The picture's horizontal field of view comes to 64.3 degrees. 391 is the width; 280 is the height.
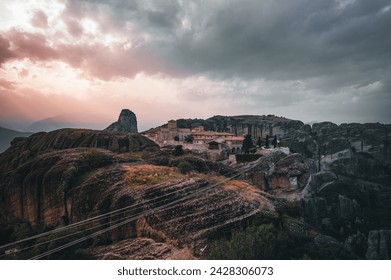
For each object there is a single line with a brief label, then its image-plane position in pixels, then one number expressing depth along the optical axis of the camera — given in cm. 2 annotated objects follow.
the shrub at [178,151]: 4920
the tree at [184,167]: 3647
